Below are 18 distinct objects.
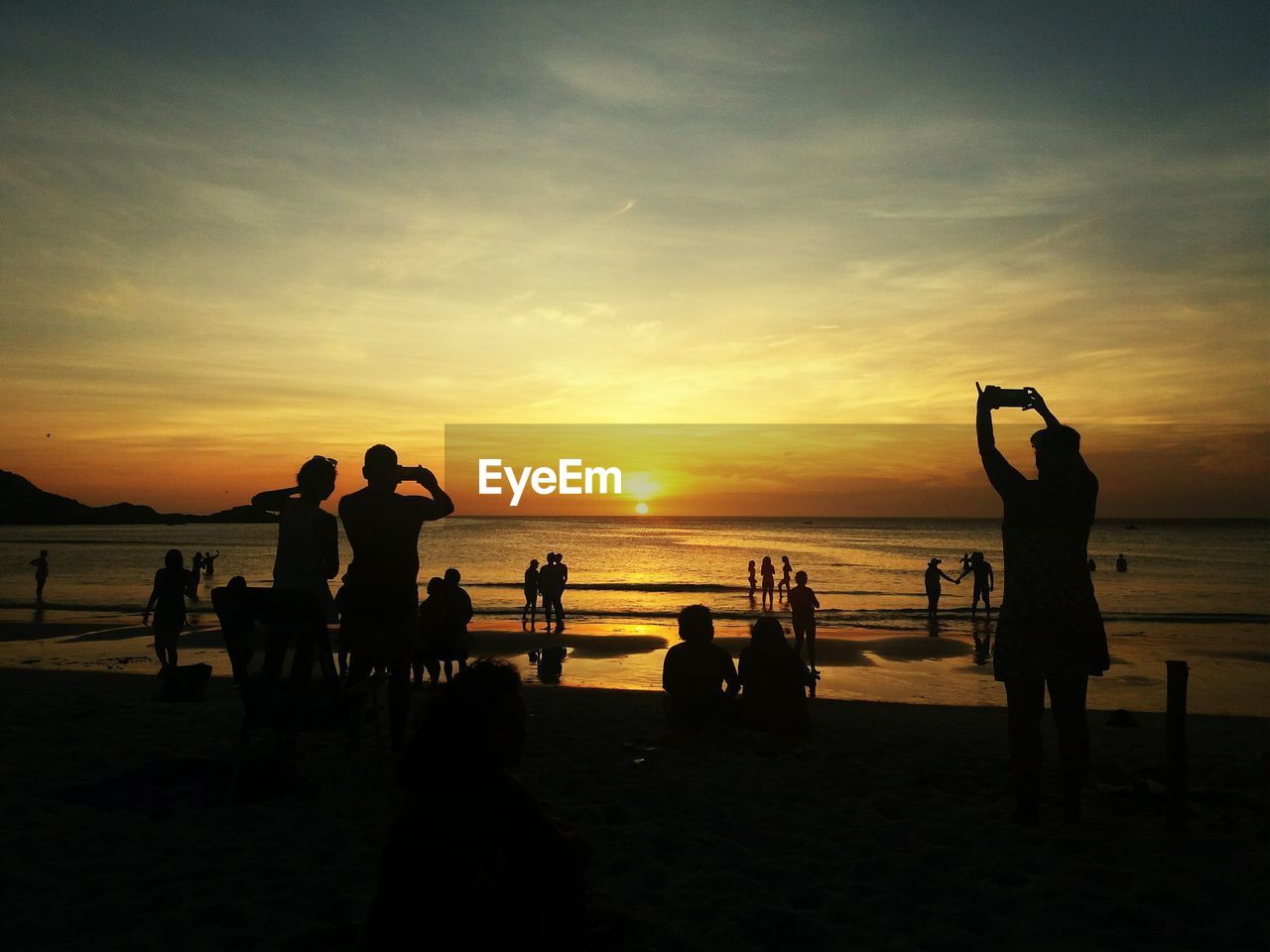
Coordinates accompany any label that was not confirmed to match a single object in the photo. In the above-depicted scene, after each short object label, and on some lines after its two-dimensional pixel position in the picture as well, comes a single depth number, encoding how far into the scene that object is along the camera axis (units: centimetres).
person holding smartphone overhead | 508
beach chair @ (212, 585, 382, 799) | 554
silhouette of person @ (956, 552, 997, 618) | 2509
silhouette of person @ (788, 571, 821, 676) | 1458
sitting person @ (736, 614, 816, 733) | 782
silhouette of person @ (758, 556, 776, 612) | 2919
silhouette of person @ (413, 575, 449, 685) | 1020
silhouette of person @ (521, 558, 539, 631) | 2309
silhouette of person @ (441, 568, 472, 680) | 1041
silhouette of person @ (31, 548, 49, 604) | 2802
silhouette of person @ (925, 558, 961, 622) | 2447
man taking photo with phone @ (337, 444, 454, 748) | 596
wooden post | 514
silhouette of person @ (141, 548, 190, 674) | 1173
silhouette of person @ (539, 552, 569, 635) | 2195
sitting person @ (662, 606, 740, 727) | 790
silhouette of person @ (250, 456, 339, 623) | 645
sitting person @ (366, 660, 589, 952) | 252
